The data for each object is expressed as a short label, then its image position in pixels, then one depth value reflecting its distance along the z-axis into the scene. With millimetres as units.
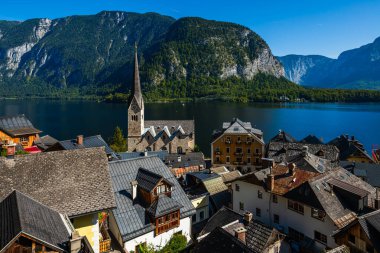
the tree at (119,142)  78806
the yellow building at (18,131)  46375
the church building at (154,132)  76500
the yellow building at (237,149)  59562
